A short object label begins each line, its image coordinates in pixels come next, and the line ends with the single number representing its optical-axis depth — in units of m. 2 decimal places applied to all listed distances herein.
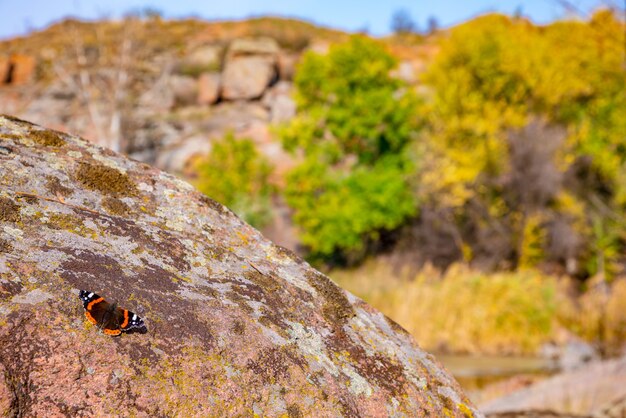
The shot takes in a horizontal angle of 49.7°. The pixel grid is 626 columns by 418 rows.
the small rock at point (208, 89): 41.59
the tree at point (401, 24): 76.62
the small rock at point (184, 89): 42.28
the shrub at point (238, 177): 22.89
